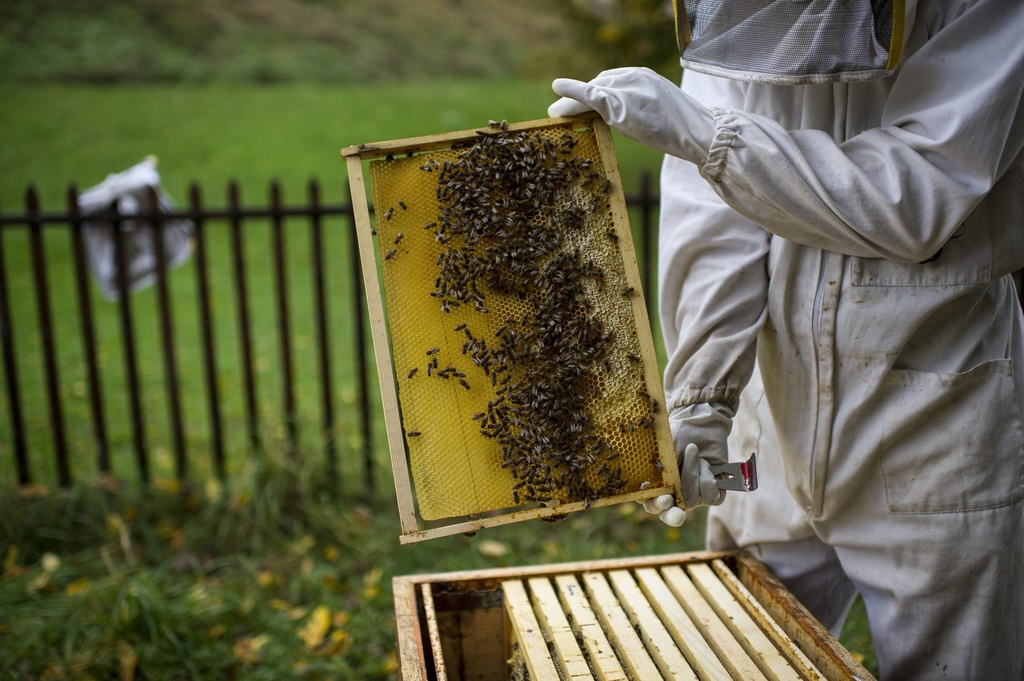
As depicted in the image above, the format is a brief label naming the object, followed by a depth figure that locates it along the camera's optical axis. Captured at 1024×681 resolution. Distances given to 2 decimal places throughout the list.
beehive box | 2.01
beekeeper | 1.82
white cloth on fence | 4.88
